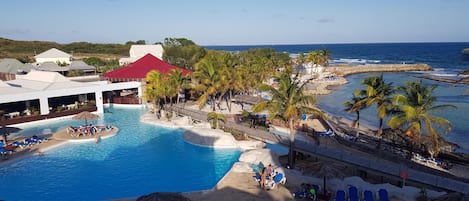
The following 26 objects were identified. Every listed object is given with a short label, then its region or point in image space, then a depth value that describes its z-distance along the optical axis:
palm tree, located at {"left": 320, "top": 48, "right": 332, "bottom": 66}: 68.84
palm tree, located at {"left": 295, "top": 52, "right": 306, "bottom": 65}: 72.12
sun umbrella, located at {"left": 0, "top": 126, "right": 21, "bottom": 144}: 22.53
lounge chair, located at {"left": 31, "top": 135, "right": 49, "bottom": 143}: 23.70
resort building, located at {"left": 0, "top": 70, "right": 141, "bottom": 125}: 30.02
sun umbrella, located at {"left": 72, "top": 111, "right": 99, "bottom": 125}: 26.23
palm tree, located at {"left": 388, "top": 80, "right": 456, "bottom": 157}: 17.06
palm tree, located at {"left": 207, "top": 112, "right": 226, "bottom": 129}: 25.86
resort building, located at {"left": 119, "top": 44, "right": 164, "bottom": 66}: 70.25
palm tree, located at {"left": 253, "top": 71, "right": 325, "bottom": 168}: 17.17
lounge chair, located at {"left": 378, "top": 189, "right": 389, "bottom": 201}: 13.88
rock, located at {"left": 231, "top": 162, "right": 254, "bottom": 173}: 17.92
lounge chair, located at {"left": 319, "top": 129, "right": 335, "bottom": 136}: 24.97
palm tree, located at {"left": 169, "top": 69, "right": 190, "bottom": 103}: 31.36
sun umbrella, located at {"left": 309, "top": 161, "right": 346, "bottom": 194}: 14.06
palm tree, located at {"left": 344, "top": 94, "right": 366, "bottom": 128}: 20.17
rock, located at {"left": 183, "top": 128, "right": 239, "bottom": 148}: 22.78
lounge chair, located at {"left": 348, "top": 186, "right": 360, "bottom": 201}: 14.06
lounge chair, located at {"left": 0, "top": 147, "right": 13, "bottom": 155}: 21.28
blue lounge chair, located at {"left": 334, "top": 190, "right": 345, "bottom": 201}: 14.15
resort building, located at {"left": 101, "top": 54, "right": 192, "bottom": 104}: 37.58
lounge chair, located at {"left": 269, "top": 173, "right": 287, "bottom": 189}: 15.99
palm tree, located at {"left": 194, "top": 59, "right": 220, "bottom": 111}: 29.86
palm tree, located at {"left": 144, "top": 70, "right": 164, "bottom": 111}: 30.73
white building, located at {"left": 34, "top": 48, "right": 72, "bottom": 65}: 65.25
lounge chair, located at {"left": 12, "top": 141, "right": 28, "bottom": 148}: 22.86
